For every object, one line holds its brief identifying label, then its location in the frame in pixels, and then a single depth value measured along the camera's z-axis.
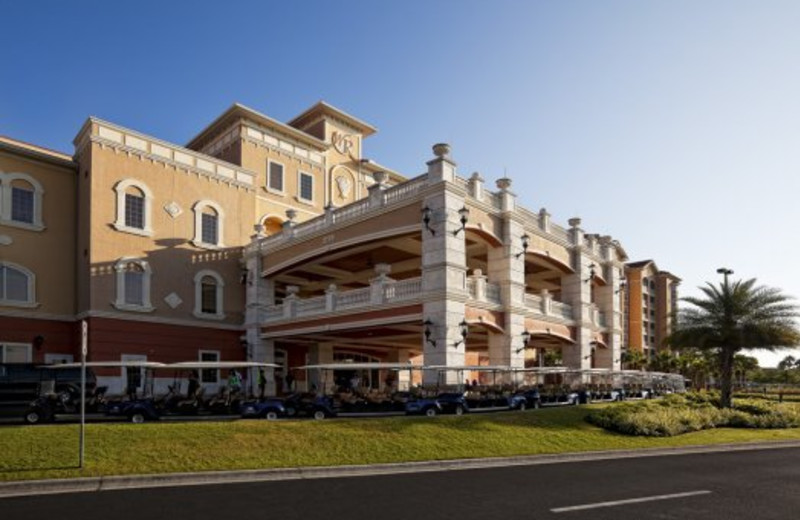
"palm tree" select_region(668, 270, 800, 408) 27.77
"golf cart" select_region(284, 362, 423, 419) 21.45
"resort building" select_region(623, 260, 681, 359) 110.31
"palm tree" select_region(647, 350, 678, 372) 79.44
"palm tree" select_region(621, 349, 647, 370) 81.81
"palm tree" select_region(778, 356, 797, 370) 122.44
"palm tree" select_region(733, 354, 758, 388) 84.28
